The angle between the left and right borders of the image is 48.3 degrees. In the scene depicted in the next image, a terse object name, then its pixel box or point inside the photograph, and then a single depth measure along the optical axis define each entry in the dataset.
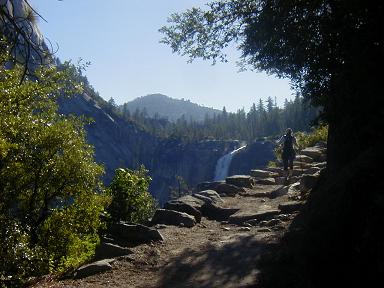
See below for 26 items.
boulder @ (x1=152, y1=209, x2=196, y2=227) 13.12
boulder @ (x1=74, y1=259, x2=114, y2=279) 8.85
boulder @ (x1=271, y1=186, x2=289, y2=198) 17.44
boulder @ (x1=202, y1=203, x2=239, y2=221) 14.64
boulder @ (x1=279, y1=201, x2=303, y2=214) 12.91
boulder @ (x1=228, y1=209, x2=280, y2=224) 13.12
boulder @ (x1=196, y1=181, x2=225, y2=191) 20.29
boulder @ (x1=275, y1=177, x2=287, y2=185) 21.88
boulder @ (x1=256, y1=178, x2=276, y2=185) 22.40
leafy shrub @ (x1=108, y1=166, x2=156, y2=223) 14.91
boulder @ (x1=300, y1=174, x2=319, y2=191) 14.35
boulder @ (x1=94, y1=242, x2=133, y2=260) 9.78
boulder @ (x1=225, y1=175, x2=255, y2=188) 20.91
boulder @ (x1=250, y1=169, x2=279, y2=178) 25.30
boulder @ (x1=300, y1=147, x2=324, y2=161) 24.67
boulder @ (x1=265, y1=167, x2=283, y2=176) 25.74
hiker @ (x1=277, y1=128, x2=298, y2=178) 20.05
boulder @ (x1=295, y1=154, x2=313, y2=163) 24.05
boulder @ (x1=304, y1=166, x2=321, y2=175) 19.33
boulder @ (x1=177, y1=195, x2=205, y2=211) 14.87
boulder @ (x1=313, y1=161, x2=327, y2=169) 20.30
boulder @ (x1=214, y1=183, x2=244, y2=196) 18.69
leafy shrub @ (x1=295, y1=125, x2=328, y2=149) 29.76
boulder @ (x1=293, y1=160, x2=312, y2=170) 22.32
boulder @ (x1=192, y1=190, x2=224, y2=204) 16.16
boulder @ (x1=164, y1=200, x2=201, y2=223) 14.19
